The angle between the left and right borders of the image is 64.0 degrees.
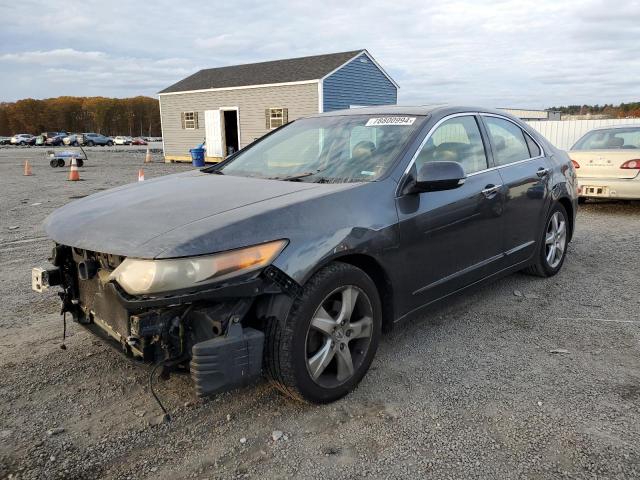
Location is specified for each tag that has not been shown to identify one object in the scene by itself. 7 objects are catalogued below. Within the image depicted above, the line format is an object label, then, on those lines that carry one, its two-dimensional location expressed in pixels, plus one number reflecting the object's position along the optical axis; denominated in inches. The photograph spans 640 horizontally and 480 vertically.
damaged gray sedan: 93.0
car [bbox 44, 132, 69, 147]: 2320.4
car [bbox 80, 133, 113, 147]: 2338.8
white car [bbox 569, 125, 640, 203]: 319.6
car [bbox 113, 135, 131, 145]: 2630.4
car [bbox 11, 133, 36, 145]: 2347.4
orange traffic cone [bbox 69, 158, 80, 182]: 621.9
